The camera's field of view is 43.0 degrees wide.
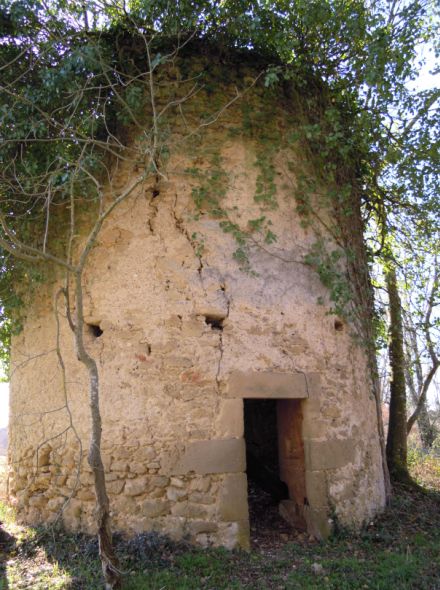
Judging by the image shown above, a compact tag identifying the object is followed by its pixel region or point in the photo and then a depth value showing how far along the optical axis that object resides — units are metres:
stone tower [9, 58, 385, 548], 5.30
